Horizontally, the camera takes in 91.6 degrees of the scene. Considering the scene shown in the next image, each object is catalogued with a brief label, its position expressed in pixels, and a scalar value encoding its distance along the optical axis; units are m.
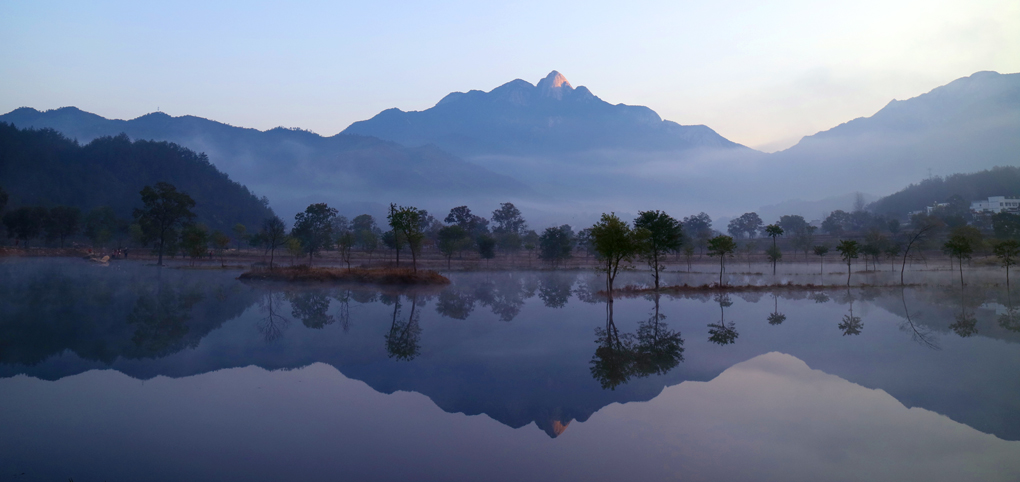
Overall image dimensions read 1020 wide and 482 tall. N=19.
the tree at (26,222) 82.88
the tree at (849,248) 46.88
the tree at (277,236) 64.04
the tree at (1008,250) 44.72
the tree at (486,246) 78.38
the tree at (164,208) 69.19
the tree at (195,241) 62.81
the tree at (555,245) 78.81
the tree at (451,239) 72.31
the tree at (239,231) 87.06
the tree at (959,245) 46.19
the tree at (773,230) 54.91
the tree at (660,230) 40.72
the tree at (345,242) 61.12
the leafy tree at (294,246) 64.00
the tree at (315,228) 83.94
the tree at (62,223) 86.19
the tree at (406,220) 47.03
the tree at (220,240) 66.97
